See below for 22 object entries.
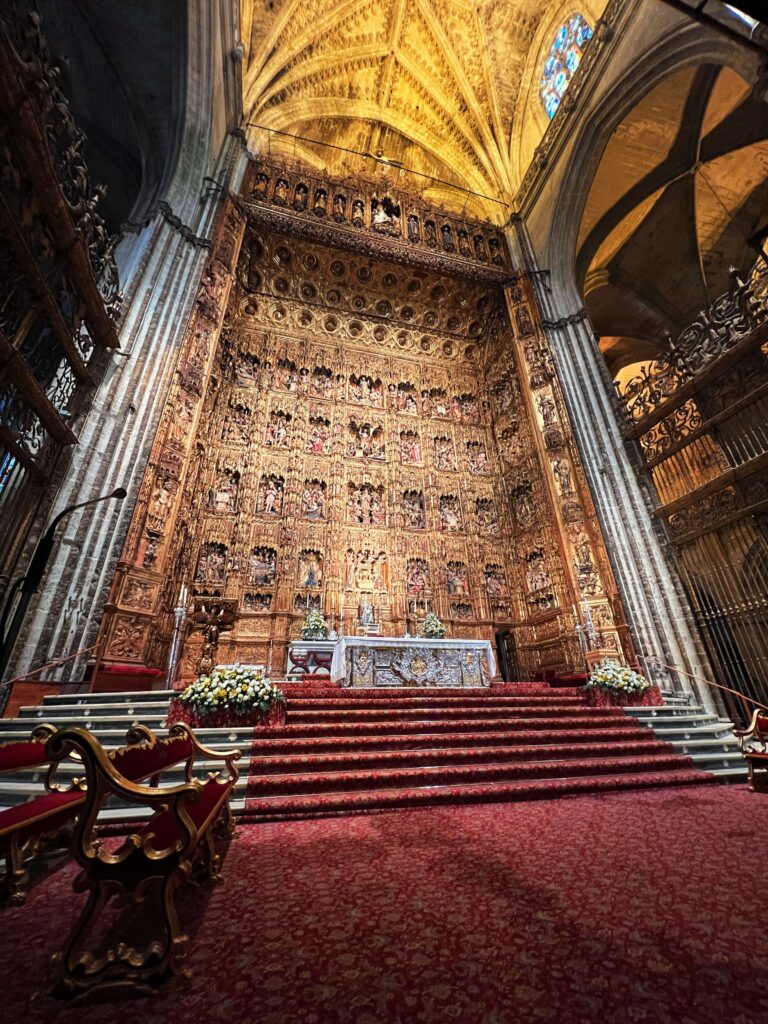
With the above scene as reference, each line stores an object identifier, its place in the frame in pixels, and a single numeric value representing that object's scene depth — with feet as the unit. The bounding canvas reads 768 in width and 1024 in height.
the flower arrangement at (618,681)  25.08
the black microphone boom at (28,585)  17.85
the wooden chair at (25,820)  7.84
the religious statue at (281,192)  50.98
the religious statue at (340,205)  53.72
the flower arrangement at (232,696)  18.16
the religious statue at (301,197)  51.93
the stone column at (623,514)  32.12
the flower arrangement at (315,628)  34.42
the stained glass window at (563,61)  53.47
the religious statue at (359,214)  53.62
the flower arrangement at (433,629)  34.04
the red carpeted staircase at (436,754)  14.62
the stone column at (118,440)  24.58
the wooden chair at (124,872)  5.53
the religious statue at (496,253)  56.64
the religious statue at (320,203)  52.38
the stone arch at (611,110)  32.86
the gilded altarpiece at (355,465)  36.68
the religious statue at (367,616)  38.29
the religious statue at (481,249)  56.54
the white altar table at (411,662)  26.68
